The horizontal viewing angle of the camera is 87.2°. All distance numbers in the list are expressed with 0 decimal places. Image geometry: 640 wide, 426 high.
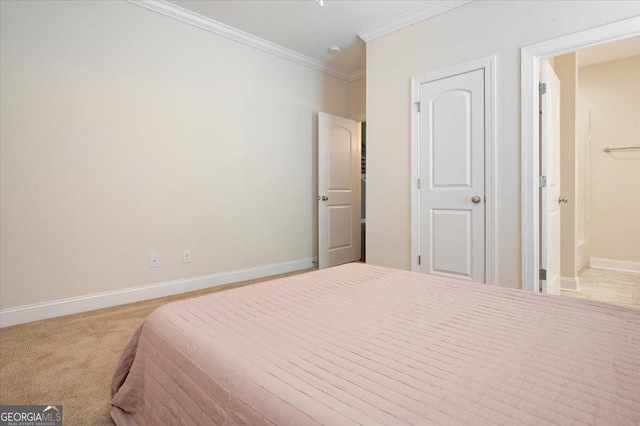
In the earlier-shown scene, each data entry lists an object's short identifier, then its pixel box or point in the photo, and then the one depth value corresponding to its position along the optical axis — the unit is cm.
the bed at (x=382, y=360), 61
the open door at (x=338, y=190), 434
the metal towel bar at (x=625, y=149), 408
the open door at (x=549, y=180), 263
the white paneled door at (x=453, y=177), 288
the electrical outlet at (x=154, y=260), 307
